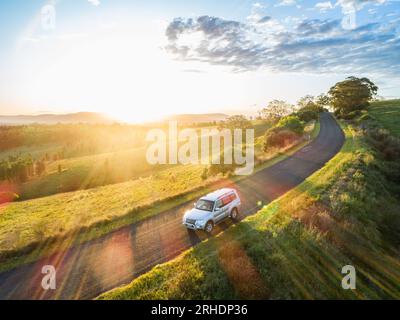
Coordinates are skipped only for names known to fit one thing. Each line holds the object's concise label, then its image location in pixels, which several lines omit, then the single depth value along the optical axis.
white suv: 17.83
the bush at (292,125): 60.04
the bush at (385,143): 41.68
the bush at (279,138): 53.51
